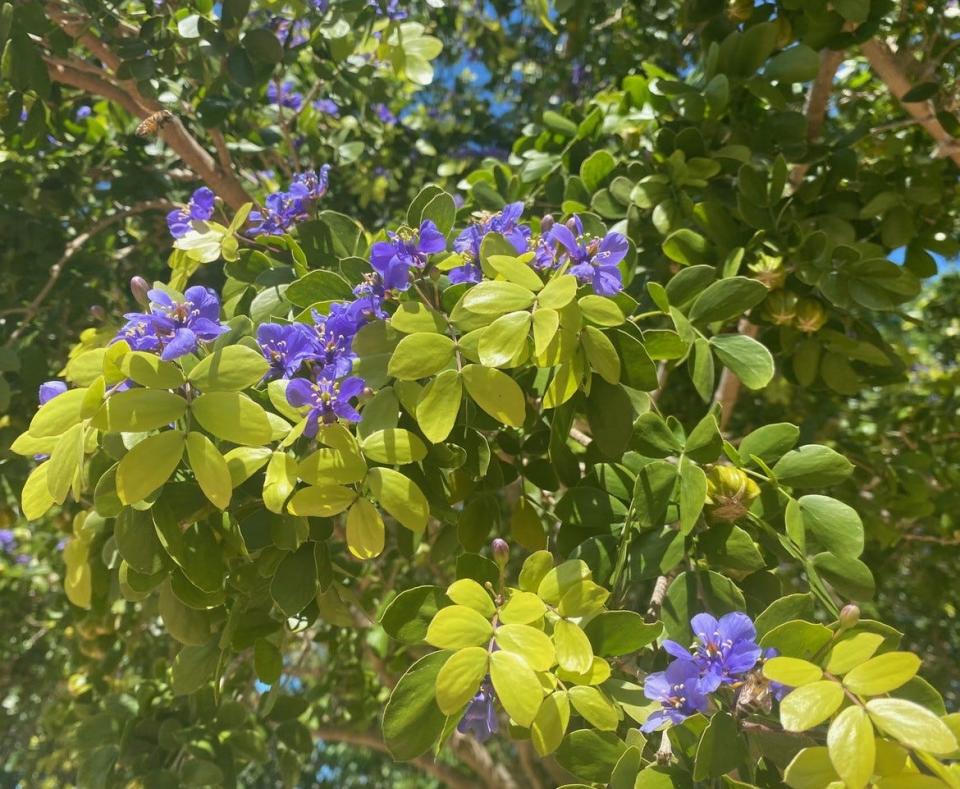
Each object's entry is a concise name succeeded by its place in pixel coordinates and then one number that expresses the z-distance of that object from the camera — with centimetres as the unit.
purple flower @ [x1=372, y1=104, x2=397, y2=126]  78
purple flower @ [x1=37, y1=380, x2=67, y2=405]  31
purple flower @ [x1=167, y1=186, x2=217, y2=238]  38
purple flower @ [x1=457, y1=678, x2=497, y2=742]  28
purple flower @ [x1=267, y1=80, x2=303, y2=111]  66
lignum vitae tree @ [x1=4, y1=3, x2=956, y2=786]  25
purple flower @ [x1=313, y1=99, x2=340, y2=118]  74
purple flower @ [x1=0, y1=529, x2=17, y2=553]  101
